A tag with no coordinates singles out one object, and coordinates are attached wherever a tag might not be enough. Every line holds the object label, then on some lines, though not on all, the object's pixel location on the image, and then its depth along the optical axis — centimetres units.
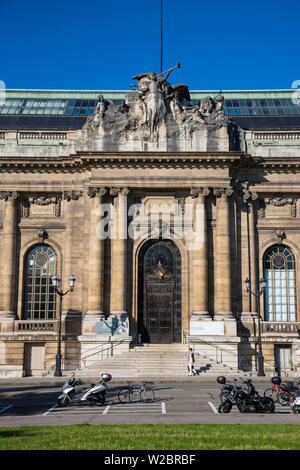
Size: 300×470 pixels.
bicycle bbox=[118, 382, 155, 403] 2164
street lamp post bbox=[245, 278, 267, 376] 3206
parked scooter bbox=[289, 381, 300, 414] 1877
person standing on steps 3055
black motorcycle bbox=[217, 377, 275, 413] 1850
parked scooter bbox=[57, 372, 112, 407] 2033
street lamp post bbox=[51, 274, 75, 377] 3116
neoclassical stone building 3522
